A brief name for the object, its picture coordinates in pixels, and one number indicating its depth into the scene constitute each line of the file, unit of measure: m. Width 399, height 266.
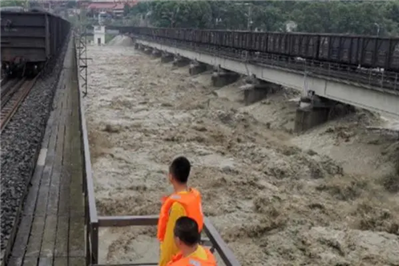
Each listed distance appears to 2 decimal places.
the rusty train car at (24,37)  24.50
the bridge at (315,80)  19.25
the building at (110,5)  153.46
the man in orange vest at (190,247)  3.69
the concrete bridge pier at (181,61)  60.44
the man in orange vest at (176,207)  4.43
